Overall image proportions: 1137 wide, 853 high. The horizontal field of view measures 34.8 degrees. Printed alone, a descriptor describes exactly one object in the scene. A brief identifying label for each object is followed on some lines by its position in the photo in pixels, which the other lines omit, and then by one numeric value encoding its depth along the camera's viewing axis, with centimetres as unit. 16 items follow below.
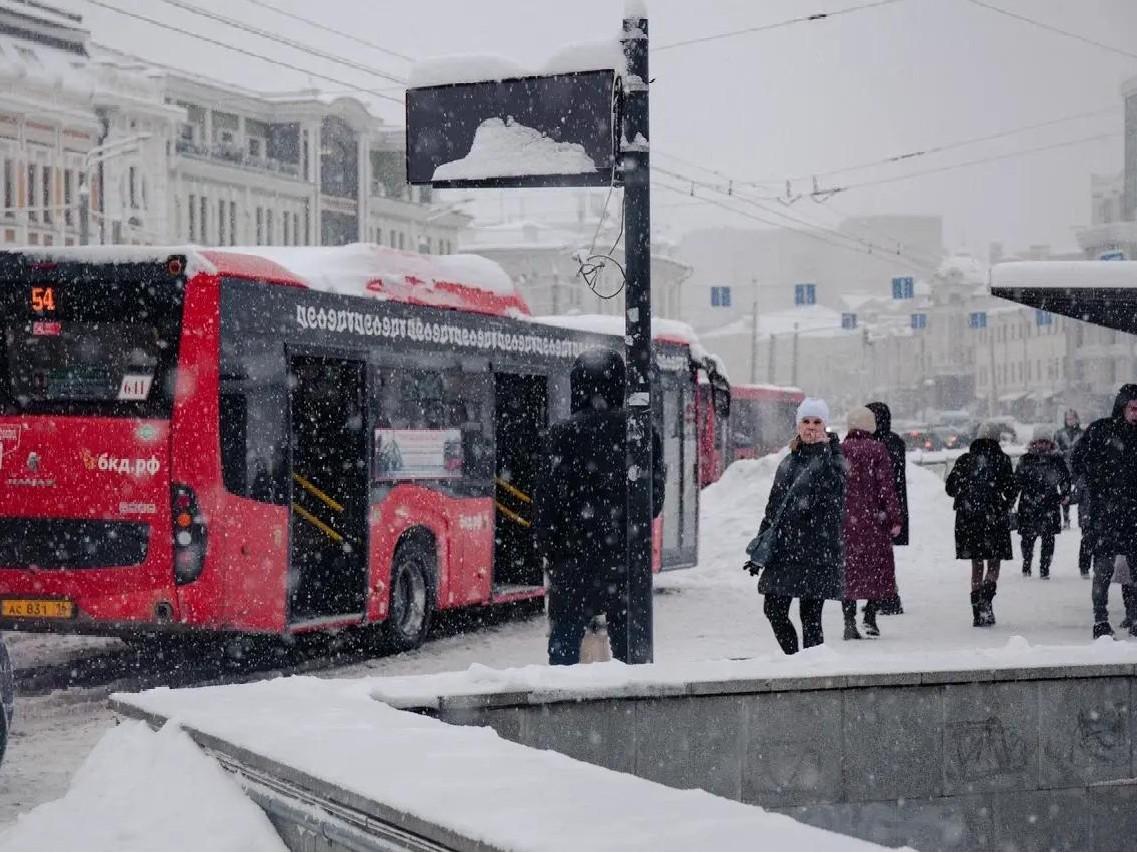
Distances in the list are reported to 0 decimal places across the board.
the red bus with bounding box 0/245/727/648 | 1203
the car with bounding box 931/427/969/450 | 7750
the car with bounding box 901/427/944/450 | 7488
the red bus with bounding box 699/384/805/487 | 5209
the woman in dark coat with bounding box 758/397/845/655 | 1015
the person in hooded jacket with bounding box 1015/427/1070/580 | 2038
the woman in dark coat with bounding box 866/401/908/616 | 1543
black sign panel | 938
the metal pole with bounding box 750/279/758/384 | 7969
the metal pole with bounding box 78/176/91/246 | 3419
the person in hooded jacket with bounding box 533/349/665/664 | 855
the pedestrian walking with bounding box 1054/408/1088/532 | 2567
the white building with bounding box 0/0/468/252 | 5606
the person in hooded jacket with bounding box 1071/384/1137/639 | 1302
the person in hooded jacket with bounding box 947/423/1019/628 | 1500
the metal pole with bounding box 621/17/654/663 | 880
